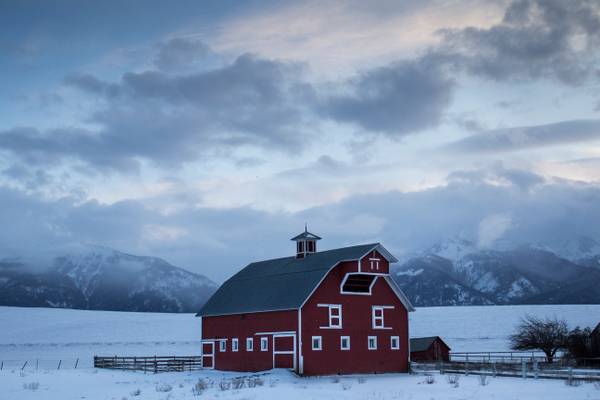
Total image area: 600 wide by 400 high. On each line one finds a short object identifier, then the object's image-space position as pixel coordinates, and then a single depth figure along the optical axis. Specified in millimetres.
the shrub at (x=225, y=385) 40794
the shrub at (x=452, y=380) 41719
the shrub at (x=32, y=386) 41062
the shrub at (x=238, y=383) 42000
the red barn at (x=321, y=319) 53781
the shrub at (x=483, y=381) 41316
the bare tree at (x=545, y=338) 66375
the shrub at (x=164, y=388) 40500
